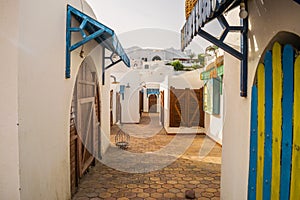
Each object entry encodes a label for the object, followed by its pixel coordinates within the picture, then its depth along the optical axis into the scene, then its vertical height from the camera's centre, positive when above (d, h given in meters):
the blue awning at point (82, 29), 3.92 +1.11
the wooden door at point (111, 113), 13.11 -1.06
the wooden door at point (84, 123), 4.82 -0.70
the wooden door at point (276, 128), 1.95 -0.31
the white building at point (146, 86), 12.01 +0.35
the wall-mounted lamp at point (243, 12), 2.65 +0.86
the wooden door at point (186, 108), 11.82 -0.70
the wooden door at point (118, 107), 14.84 -0.86
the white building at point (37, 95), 2.43 -0.03
